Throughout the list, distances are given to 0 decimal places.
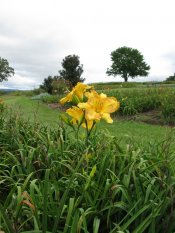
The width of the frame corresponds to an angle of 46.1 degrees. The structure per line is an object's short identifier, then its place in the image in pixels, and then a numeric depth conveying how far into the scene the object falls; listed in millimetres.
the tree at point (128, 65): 38325
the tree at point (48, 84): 18029
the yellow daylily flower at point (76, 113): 1471
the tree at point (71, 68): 17493
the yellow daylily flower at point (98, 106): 1392
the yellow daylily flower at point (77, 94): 1492
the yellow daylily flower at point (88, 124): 1476
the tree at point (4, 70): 43878
